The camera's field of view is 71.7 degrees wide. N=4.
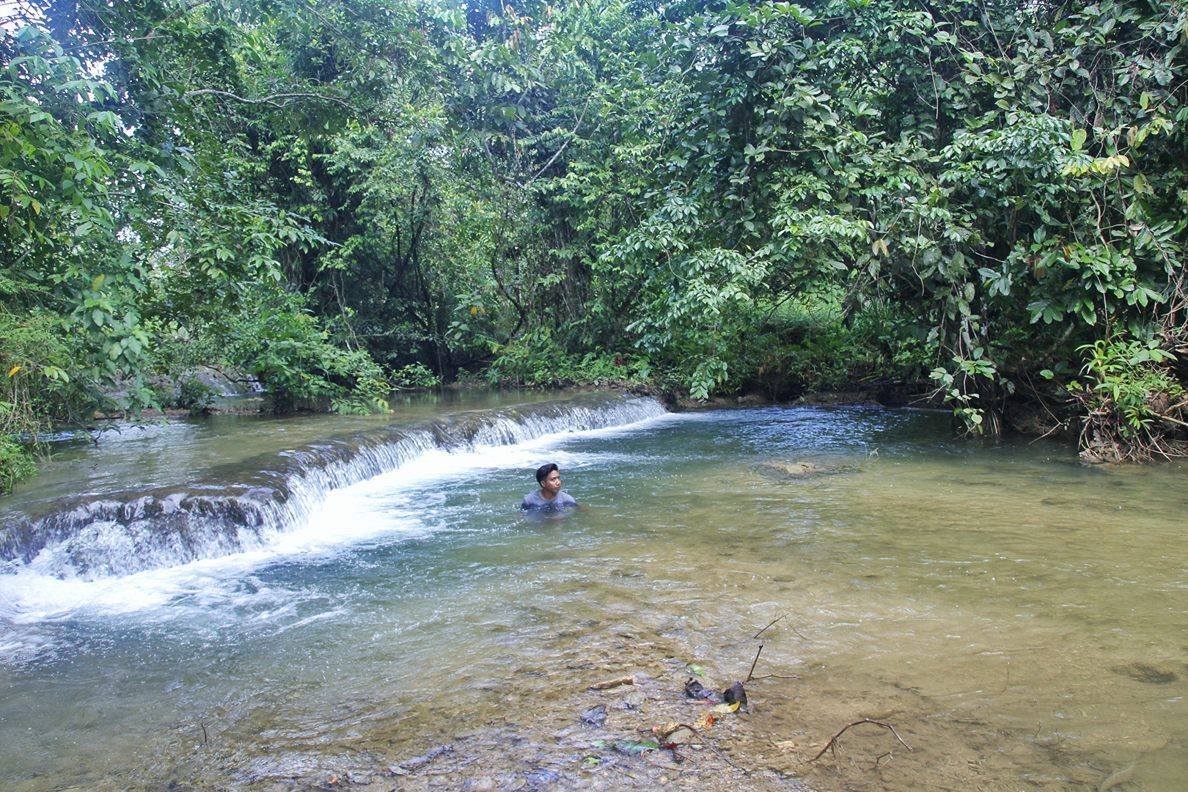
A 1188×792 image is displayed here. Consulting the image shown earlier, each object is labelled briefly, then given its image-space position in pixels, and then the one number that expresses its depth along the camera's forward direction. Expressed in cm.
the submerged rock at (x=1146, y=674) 386
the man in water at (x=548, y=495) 752
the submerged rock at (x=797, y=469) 937
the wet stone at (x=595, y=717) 358
